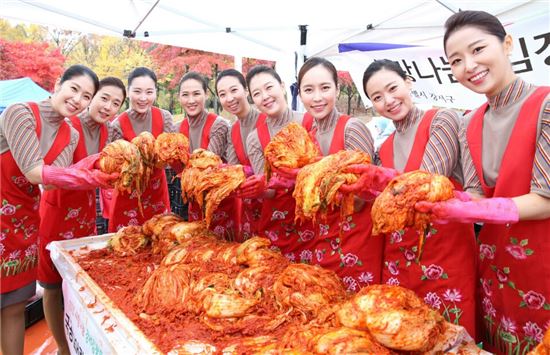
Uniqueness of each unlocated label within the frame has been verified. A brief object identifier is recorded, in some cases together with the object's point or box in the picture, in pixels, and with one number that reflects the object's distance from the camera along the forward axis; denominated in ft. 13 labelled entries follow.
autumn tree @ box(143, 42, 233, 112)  58.59
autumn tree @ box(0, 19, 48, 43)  71.72
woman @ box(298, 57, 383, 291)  9.43
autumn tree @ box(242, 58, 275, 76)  58.69
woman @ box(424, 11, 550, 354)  6.32
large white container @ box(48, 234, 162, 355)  6.54
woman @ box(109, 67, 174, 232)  14.57
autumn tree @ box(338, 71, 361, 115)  65.41
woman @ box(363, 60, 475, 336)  7.97
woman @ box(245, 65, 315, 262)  11.41
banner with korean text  11.39
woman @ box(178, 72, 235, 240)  14.80
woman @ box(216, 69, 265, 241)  12.87
